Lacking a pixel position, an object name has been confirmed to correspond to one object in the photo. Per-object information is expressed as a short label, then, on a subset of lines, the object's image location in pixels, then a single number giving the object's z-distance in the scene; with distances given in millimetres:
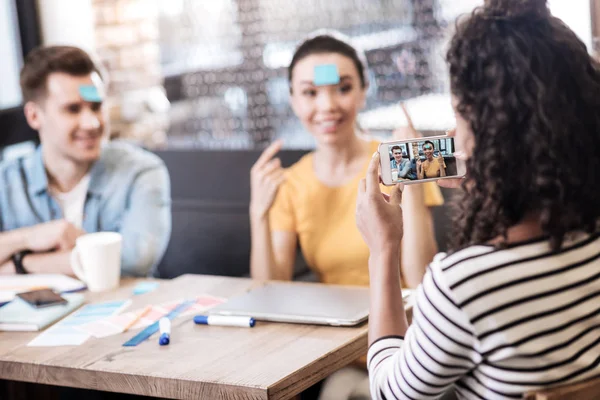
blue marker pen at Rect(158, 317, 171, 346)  2759
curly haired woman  2227
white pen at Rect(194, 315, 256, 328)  2823
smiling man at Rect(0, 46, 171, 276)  3679
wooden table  2559
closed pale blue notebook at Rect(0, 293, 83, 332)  2918
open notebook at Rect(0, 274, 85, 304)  3191
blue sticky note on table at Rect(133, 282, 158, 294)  3165
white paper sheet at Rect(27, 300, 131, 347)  2830
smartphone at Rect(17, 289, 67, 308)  3021
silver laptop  2815
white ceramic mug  3187
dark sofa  4095
